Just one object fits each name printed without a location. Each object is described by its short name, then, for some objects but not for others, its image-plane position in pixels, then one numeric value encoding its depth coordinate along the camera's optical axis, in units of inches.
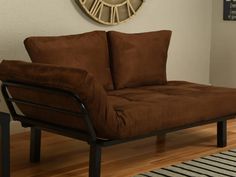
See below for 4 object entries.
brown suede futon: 102.7
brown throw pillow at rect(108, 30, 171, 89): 143.9
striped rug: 114.0
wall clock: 163.3
